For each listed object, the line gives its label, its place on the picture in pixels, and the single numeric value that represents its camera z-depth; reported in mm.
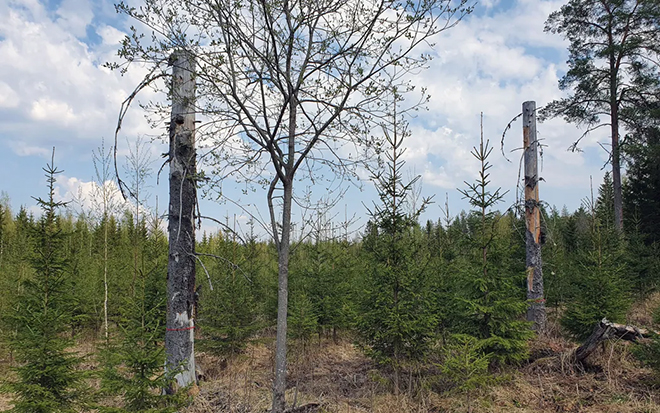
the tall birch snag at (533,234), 8211
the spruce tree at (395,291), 5734
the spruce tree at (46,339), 4547
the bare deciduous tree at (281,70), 4570
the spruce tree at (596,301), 7188
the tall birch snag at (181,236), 5590
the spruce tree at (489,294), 5695
